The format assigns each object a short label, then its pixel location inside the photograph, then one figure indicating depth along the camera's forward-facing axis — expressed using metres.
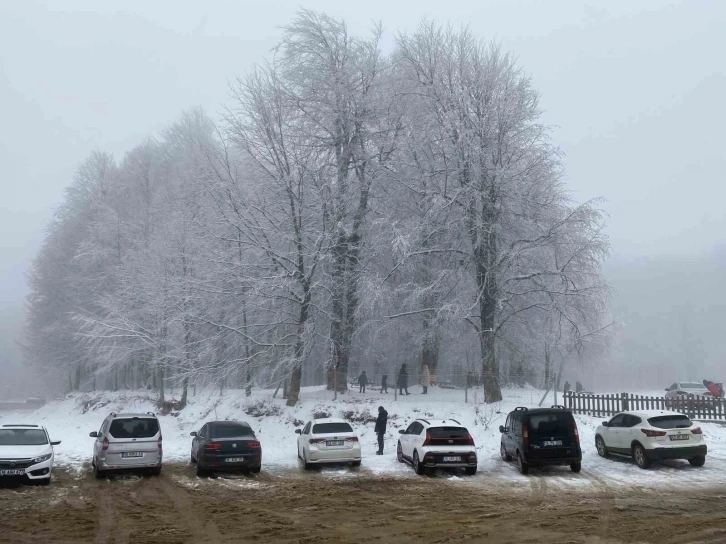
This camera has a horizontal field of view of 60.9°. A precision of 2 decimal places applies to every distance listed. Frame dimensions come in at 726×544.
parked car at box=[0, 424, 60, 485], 14.92
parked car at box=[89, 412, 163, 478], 16.55
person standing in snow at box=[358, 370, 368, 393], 28.23
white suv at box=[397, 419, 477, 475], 16.70
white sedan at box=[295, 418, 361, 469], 17.97
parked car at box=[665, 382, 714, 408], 38.41
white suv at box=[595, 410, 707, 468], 16.61
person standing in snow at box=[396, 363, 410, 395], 27.45
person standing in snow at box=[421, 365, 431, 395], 27.99
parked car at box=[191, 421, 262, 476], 16.89
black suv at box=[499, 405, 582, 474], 16.72
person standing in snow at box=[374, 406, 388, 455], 20.67
